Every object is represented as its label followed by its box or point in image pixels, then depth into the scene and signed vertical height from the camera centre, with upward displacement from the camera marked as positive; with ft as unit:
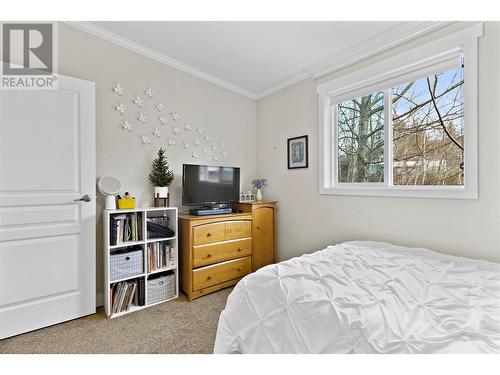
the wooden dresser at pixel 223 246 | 7.92 -2.13
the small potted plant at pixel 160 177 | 8.12 +0.35
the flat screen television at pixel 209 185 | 8.34 +0.09
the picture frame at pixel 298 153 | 9.44 +1.38
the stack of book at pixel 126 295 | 6.94 -3.15
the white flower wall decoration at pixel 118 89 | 7.74 +3.15
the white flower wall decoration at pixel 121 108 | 7.80 +2.55
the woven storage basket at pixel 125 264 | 6.94 -2.26
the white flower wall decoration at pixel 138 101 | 8.13 +2.91
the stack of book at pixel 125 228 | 7.00 -1.21
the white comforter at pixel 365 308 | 2.68 -1.62
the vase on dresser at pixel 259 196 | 10.66 -0.39
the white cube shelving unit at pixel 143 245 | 6.81 -1.75
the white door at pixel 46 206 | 5.85 -0.47
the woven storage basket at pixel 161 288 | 7.55 -3.22
